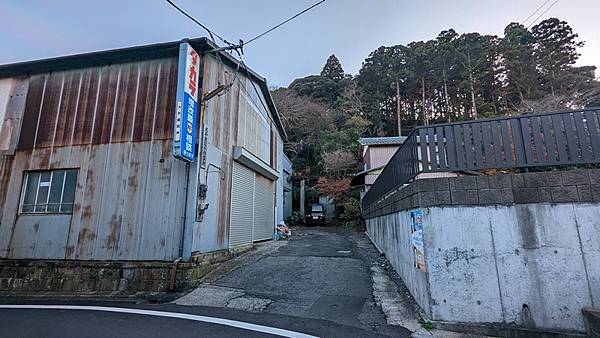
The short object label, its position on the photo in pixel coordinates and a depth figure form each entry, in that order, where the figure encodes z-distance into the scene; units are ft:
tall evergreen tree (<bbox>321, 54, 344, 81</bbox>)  113.70
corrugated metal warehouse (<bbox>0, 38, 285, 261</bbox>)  23.82
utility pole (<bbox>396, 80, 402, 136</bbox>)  87.79
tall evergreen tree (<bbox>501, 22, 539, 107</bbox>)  64.95
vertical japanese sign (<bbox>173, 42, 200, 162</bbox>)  21.75
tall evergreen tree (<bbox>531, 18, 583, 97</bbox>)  61.57
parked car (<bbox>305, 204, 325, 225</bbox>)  75.51
